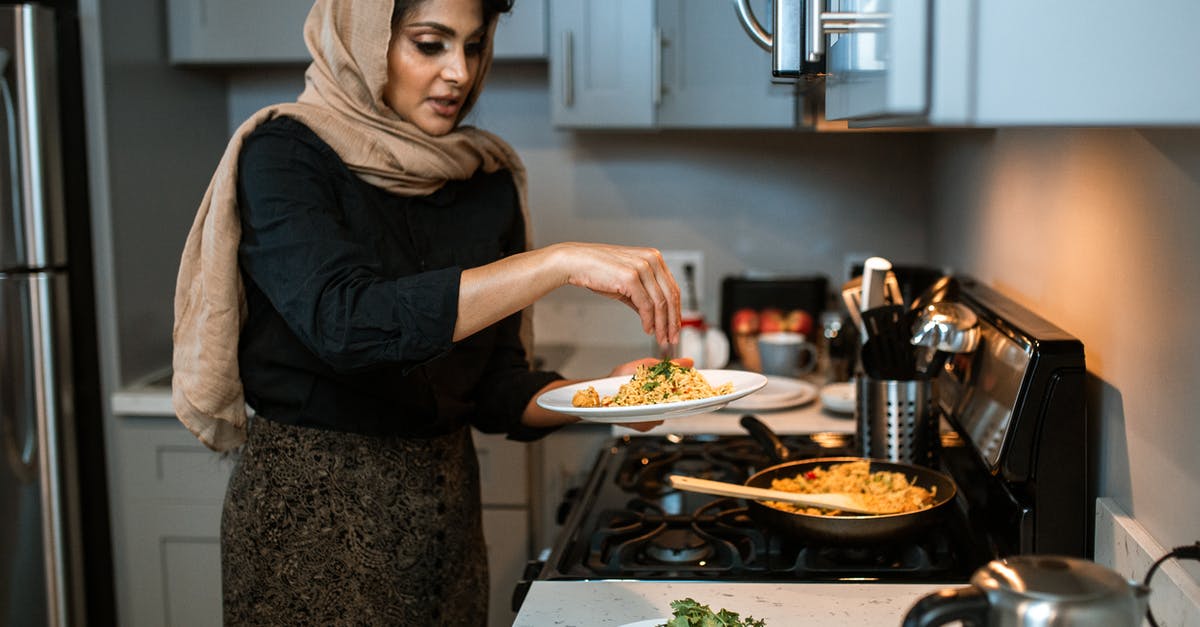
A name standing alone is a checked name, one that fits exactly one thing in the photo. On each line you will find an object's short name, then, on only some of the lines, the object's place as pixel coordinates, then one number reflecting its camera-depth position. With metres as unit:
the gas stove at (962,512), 1.19
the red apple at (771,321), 2.67
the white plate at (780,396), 2.16
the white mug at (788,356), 2.46
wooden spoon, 1.29
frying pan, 1.23
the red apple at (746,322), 2.67
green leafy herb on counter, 0.92
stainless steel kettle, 0.64
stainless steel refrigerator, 2.27
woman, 1.48
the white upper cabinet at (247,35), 2.52
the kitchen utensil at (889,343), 1.49
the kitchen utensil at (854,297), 1.68
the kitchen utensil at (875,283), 1.59
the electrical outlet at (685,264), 2.88
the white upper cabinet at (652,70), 2.43
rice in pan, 1.31
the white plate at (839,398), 2.11
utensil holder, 1.52
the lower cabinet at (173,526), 2.36
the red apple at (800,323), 2.66
